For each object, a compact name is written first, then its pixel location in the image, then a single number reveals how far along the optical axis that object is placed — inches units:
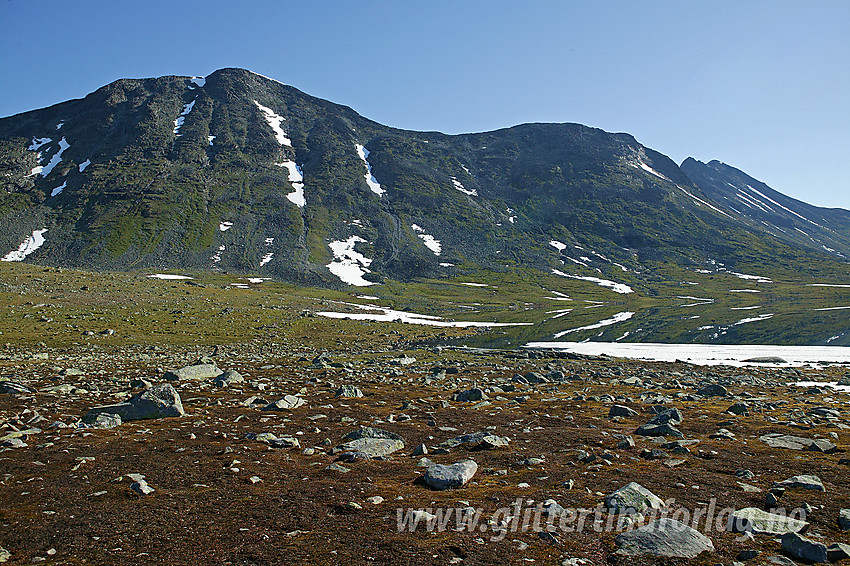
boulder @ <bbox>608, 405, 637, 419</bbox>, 895.2
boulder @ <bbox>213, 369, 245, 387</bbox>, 1093.2
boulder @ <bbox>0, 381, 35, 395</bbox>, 906.1
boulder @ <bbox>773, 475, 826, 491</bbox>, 480.1
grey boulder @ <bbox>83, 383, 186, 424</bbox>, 762.6
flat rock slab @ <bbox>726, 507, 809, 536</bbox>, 390.0
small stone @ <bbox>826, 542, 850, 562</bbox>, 337.4
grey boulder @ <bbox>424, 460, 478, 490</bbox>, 500.6
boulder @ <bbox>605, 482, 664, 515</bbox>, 424.2
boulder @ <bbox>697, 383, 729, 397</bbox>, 1173.2
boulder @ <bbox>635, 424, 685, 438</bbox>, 723.4
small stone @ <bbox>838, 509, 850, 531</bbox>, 396.2
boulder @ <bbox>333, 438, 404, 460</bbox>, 611.2
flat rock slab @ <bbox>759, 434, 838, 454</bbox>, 645.3
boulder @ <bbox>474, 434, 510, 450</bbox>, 647.1
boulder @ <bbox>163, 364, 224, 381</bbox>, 1143.0
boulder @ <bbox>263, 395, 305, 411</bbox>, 876.6
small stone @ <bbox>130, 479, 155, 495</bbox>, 464.4
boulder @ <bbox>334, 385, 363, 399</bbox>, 1042.1
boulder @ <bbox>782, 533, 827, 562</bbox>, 337.4
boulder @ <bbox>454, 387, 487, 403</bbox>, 1037.2
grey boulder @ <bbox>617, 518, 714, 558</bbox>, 354.3
